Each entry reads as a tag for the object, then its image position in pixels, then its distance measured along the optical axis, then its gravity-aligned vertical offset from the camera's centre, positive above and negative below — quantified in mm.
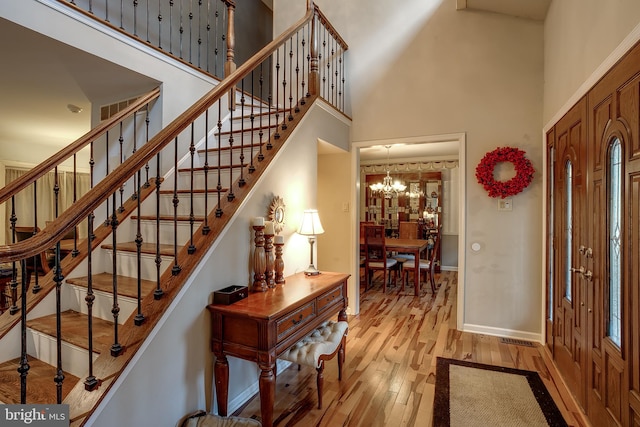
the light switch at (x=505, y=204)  3531 +75
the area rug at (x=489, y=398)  2189 -1343
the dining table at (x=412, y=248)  5328 -596
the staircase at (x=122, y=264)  1417 -340
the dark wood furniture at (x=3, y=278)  3197 -658
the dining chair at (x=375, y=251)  5414 -650
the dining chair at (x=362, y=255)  5759 -800
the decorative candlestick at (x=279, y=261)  2568 -389
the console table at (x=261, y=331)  1875 -712
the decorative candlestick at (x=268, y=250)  2396 -281
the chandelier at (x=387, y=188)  7007 +495
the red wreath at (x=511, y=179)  3404 +400
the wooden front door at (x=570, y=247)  2213 -266
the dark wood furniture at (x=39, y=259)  3408 -560
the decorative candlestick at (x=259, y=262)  2332 -357
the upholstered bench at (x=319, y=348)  2230 -946
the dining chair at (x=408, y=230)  7090 -405
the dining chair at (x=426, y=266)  5430 -908
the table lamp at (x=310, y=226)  2885 -134
